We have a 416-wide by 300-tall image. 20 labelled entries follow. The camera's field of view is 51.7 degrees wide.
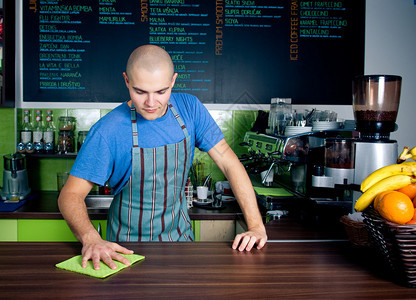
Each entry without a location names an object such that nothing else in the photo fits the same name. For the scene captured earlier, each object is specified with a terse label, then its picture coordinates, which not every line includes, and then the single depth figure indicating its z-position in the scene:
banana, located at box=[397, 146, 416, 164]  1.48
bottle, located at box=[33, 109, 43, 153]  3.37
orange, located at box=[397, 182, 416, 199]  1.30
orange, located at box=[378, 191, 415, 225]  1.17
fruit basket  1.11
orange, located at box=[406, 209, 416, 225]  1.19
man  1.59
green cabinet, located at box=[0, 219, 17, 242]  2.77
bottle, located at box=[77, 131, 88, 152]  3.34
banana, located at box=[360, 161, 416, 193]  1.38
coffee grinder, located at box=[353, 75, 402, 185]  1.89
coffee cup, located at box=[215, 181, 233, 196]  3.32
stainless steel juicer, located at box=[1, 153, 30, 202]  3.08
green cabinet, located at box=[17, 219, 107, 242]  2.78
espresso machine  1.90
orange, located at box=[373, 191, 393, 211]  1.26
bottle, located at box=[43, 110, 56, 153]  3.37
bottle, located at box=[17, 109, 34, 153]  3.33
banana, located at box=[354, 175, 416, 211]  1.33
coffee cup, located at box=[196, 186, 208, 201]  3.12
